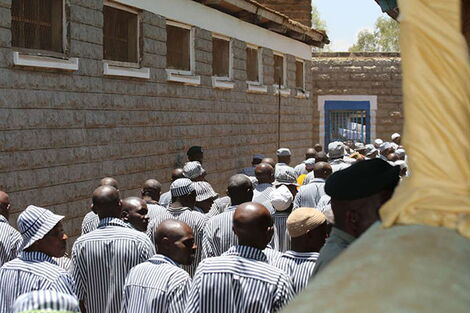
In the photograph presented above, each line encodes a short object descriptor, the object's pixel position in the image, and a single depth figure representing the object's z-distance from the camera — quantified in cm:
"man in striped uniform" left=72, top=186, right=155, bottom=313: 580
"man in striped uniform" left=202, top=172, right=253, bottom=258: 670
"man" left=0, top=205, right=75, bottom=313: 489
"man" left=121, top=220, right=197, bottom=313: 486
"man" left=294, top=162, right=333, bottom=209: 912
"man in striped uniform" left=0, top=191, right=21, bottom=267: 644
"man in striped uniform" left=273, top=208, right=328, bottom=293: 511
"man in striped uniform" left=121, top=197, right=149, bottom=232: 681
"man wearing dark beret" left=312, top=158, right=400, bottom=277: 309
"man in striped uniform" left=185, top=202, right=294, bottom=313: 448
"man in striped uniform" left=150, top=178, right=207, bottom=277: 738
